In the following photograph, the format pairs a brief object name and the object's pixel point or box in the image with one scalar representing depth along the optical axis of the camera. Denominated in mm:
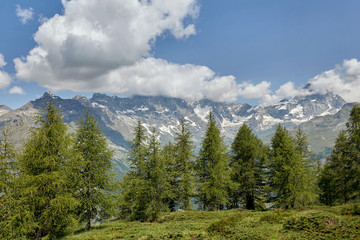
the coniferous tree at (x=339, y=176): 27914
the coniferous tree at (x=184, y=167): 30250
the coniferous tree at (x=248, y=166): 32250
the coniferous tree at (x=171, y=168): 30742
